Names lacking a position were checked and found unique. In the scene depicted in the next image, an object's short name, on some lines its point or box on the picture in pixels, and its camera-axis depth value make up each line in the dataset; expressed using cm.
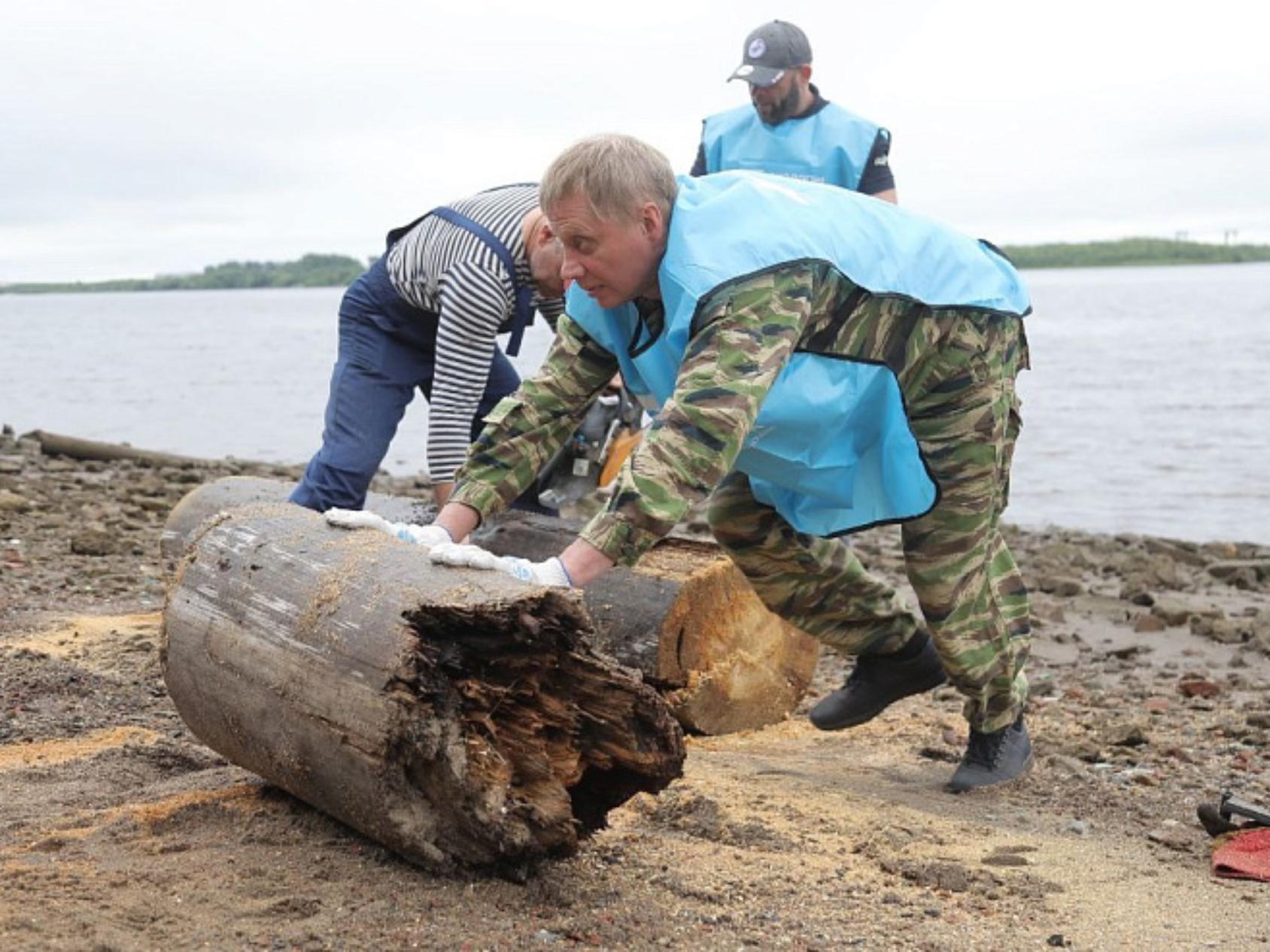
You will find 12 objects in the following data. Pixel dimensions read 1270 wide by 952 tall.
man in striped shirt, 611
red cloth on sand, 439
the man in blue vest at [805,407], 372
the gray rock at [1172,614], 884
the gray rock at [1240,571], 1052
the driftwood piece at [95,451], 1465
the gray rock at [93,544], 895
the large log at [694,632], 572
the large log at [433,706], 356
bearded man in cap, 698
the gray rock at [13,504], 1013
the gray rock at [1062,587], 976
